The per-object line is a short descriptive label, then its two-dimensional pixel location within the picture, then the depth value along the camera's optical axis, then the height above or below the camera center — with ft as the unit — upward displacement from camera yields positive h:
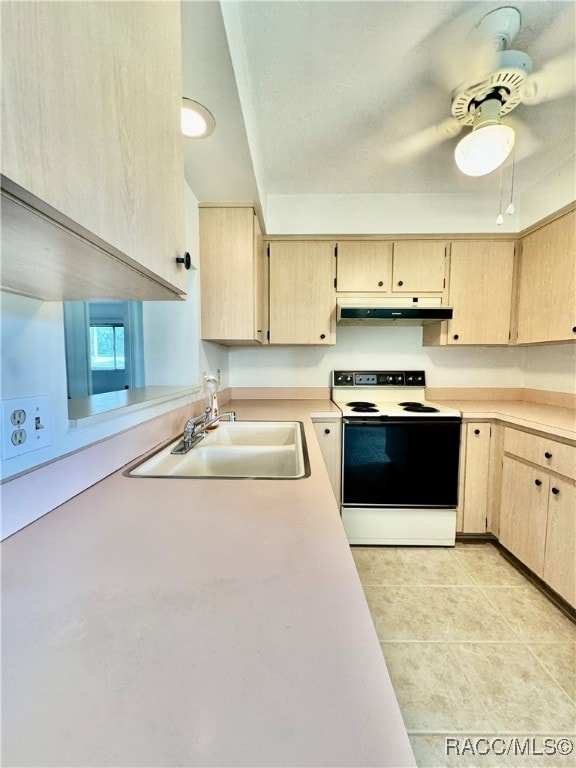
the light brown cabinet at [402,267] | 7.29 +2.42
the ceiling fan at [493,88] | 3.78 +4.11
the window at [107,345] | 9.43 +0.61
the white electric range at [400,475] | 6.43 -2.37
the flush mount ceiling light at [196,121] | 3.45 +2.97
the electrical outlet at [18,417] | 1.98 -0.36
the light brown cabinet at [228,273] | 5.87 +1.84
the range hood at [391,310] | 6.76 +1.28
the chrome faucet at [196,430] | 3.95 -0.99
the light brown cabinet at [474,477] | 6.59 -2.45
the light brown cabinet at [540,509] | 4.88 -2.60
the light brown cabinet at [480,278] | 7.29 +2.15
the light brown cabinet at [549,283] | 6.08 +1.83
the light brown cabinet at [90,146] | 0.98 +0.93
